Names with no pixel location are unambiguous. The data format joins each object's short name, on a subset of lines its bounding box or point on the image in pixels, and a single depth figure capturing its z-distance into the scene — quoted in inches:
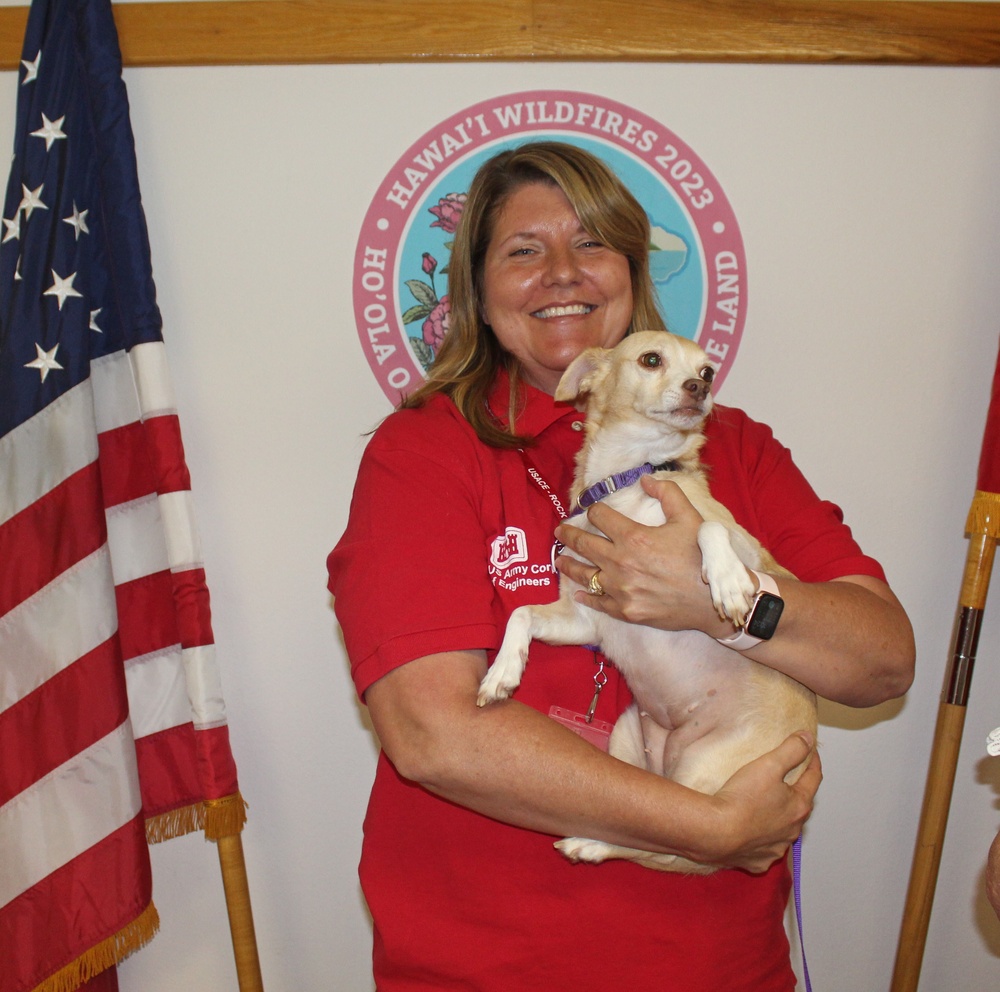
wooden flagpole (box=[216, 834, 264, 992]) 87.1
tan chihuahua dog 55.3
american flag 78.4
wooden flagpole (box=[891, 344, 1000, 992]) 87.6
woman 50.7
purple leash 61.0
